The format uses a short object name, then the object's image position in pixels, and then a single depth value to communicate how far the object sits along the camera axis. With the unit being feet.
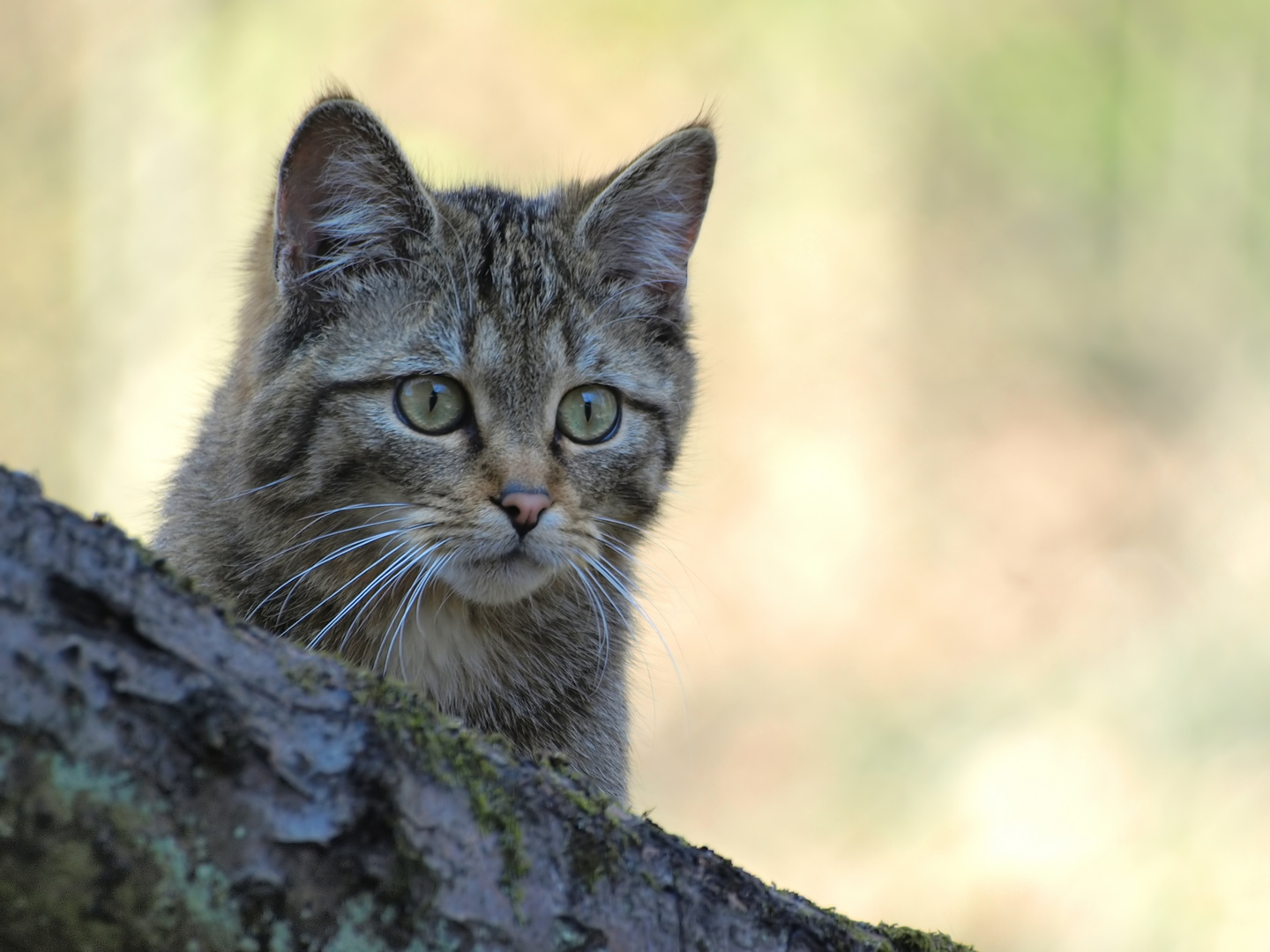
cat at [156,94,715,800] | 14.64
